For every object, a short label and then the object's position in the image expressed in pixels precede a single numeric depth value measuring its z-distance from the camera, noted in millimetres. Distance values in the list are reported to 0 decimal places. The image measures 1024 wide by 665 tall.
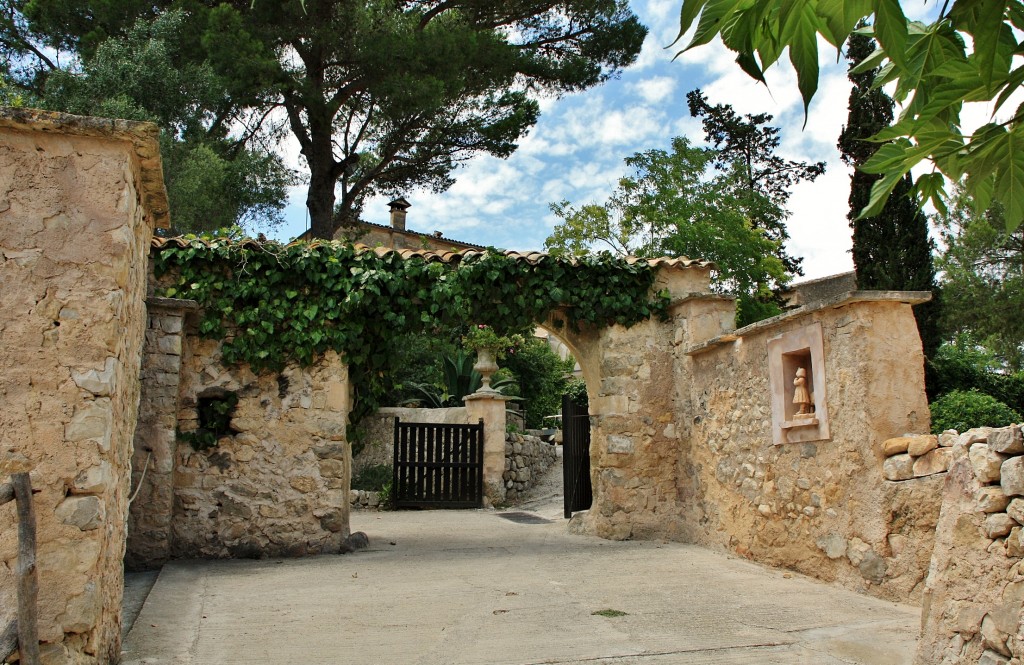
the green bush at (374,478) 13312
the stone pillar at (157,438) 6406
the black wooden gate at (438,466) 12398
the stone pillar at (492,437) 12945
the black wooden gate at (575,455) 10148
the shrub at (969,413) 8344
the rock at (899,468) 4871
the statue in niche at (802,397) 5898
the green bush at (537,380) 18594
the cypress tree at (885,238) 12461
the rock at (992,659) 2756
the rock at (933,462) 4625
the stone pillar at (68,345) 3109
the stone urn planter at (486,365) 14373
